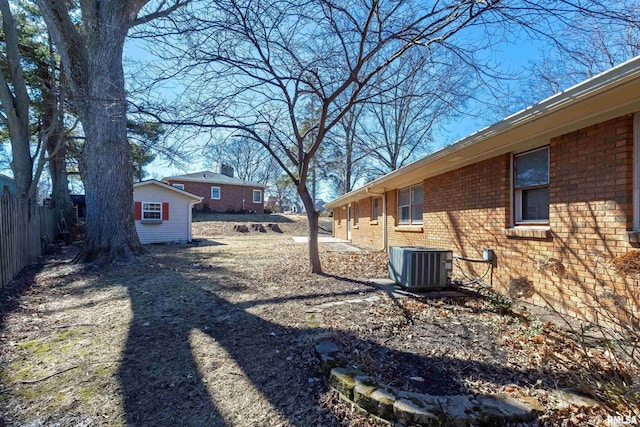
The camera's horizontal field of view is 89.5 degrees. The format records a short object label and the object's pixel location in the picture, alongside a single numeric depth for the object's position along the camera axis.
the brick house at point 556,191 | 3.38
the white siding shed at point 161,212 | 15.90
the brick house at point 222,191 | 28.48
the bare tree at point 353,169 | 17.80
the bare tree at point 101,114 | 7.70
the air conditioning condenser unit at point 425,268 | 5.18
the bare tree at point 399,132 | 7.36
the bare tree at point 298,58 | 5.16
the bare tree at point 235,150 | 6.64
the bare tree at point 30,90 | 10.68
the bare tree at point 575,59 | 4.75
